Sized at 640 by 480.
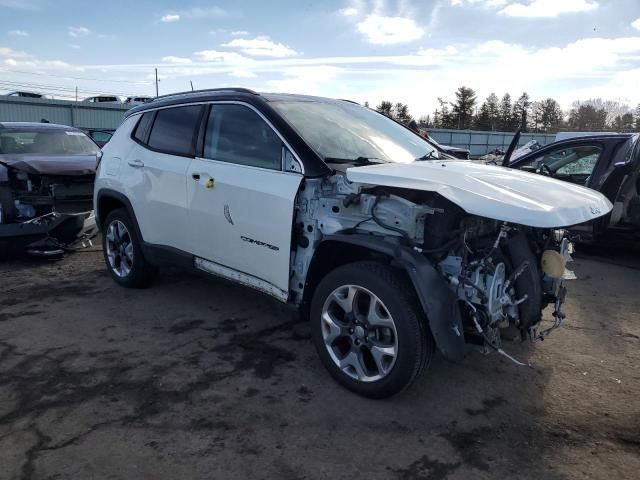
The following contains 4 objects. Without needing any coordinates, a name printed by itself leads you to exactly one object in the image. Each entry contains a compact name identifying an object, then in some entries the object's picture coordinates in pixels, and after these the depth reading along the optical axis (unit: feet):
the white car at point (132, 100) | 96.43
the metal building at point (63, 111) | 81.83
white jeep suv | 9.78
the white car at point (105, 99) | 104.53
